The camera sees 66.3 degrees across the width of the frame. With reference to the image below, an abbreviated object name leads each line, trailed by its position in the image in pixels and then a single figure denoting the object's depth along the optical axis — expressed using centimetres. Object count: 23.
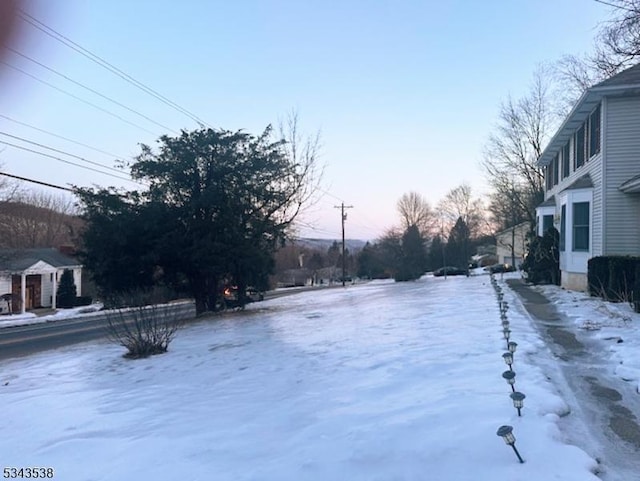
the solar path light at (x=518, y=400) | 388
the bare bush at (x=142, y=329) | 936
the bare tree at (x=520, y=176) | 3669
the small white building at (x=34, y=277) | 3059
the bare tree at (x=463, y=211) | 7825
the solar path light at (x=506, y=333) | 701
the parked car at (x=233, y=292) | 1933
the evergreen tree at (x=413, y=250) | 6317
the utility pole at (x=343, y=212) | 5866
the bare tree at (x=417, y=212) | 8006
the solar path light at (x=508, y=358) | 515
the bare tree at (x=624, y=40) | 1216
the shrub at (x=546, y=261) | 2097
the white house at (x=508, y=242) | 6088
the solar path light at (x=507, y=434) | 319
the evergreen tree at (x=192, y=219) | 1644
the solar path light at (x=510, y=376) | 434
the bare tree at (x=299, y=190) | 2109
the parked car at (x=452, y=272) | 5394
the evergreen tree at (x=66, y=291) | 3506
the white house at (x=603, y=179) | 1434
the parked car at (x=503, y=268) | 5222
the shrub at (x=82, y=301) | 3556
